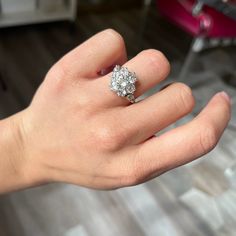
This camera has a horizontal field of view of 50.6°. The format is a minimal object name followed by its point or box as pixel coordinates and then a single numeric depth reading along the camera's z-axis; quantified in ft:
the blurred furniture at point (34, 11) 1.62
